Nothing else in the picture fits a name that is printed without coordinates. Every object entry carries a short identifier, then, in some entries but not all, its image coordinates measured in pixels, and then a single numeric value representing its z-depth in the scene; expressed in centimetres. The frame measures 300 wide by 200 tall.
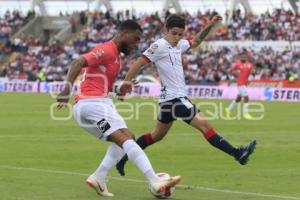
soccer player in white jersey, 1398
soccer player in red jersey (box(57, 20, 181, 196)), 1156
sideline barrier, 4856
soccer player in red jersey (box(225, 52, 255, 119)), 3422
